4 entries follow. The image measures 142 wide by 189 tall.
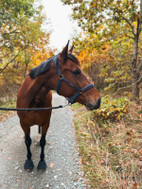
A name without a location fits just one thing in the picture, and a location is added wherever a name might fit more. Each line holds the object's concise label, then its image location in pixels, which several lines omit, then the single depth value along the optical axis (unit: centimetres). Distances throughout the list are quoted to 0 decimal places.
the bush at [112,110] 477
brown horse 188
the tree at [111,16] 446
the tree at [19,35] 544
